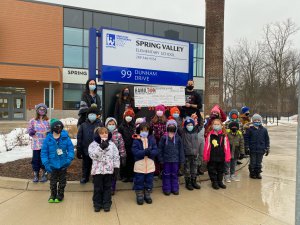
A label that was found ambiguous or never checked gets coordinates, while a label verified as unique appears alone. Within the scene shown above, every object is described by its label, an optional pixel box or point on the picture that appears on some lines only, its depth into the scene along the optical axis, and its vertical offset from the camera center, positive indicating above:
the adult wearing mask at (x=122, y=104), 6.23 +0.08
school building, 24.59 +5.20
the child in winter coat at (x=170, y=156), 5.36 -0.95
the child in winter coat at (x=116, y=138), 5.11 -0.58
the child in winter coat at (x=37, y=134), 5.58 -0.56
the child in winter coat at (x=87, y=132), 5.34 -0.48
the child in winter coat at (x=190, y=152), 5.75 -0.91
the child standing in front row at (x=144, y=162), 4.94 -0.99
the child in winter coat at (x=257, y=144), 6.64 -0.85
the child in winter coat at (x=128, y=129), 5.56 -0.44
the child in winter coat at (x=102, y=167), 4.52 -0.98
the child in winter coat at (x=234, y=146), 6.43 -0.87
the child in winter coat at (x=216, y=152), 5.79 -0.91
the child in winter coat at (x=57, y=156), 4.77 -0.85
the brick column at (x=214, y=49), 8.73 +1.87
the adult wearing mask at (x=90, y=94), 5.96 +0.28
